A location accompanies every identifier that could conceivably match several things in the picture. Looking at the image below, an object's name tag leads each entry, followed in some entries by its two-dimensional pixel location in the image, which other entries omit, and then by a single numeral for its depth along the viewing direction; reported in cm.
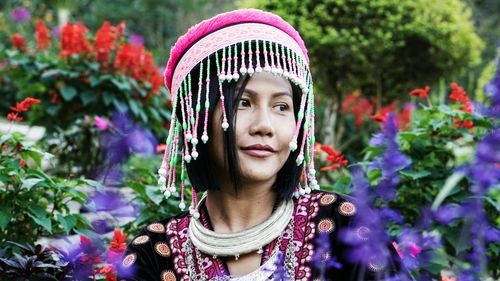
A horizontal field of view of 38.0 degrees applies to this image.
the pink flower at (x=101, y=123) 379
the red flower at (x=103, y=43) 496
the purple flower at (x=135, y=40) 599
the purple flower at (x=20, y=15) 911
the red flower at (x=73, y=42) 496
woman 182
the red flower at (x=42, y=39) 549
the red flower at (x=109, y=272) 203
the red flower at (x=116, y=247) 207
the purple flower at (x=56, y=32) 695
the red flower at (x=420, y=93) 287
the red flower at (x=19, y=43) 530
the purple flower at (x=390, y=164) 117
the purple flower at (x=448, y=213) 120
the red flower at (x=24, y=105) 247
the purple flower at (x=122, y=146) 125
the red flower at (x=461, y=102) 275
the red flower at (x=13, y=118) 248
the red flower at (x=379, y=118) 279
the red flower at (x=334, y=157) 273
